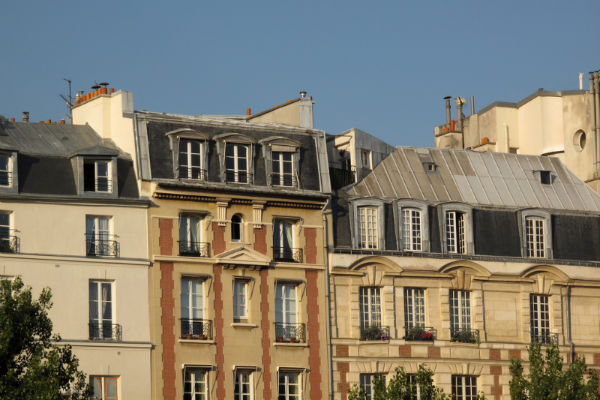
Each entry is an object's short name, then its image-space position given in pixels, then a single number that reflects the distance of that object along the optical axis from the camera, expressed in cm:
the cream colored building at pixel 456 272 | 6912
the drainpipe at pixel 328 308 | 6775
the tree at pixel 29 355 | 5672
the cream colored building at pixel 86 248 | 6356
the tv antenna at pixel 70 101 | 7494
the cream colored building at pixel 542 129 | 7738
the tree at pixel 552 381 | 6800
